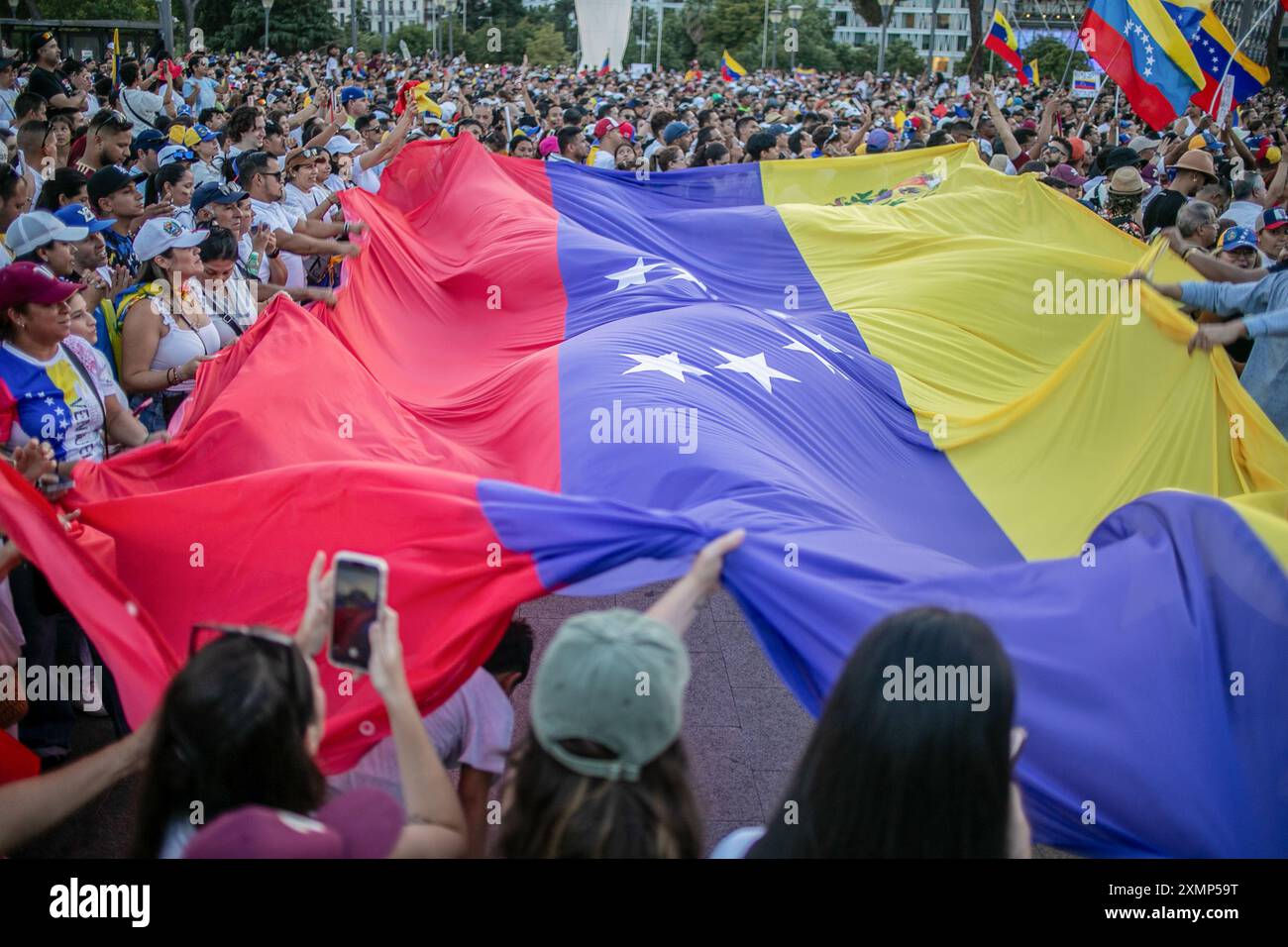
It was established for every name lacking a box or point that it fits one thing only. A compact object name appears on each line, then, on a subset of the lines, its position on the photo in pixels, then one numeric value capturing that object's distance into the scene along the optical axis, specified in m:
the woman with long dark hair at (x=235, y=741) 2.15
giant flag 3.16
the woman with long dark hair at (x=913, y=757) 2.08
